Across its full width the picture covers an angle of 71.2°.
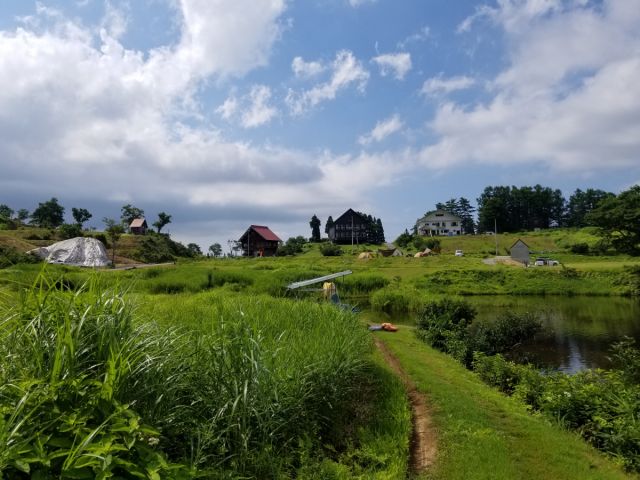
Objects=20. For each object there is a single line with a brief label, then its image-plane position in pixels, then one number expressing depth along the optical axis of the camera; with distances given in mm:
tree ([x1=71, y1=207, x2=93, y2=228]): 74562
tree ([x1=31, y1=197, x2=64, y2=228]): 72250
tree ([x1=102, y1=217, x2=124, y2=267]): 53206
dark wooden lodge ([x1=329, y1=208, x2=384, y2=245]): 88938
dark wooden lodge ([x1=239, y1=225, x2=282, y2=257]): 74250
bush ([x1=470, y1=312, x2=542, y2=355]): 15078
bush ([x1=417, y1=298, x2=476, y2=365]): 14056
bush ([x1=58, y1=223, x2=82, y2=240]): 59062
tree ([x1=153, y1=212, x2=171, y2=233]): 82125
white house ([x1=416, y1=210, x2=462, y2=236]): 99750
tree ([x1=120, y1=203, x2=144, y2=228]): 79312
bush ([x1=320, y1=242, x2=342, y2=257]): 64750
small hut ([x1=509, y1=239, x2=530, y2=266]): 52112
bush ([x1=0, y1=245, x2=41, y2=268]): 27425
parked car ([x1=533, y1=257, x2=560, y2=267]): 47688
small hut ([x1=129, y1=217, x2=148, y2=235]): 79625
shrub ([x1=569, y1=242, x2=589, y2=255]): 58997
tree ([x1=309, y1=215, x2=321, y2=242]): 94106
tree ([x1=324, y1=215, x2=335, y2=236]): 91769
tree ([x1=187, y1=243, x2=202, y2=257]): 76631
